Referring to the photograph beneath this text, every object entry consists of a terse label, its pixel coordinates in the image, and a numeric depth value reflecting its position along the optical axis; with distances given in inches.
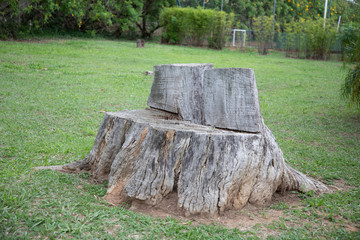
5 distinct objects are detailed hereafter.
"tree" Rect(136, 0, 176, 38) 913.5
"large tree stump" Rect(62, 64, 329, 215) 102.3
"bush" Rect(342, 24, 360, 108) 227.8
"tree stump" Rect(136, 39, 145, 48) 684.6
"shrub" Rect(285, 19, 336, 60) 685.3
